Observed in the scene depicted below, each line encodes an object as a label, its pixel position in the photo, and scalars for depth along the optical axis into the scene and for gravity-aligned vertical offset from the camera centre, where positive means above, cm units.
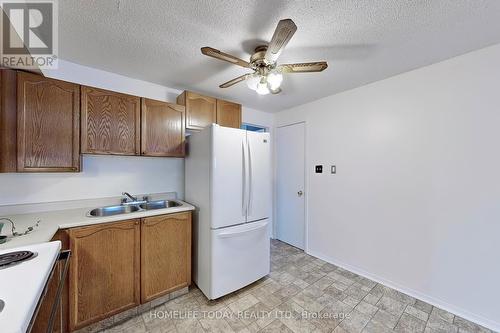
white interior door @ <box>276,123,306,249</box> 317 -31
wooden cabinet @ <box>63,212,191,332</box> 151 -86
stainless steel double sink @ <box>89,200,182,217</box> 195 -45
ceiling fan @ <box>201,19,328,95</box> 134 +75
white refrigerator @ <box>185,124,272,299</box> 192 -42
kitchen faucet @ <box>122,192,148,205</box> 217 -38
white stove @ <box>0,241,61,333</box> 62 -47
